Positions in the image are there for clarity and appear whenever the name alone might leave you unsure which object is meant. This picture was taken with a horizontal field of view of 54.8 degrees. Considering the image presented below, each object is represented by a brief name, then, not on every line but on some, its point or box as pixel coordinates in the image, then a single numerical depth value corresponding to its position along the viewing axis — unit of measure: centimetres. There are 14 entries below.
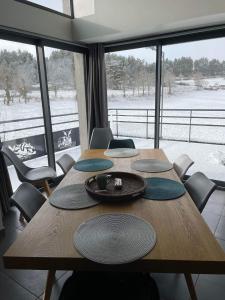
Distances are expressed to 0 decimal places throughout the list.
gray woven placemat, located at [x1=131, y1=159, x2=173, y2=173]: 191
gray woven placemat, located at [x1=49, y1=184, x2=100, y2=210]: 136
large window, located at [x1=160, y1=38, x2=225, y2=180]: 339
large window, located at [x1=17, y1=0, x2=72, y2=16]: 283
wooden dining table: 90
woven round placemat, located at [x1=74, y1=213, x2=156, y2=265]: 92
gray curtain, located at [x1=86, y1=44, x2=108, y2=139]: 373
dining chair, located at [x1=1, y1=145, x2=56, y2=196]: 258
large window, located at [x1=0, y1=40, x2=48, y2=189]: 296
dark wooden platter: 137
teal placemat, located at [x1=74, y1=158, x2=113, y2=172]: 200
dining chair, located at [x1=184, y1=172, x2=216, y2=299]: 142
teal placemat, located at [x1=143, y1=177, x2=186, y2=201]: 143
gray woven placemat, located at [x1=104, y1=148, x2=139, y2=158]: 241
